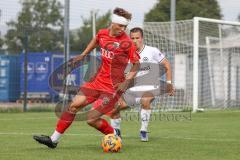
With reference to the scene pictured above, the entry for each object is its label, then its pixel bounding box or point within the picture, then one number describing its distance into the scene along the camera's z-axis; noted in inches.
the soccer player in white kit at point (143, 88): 455.5
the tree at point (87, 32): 1594.2
